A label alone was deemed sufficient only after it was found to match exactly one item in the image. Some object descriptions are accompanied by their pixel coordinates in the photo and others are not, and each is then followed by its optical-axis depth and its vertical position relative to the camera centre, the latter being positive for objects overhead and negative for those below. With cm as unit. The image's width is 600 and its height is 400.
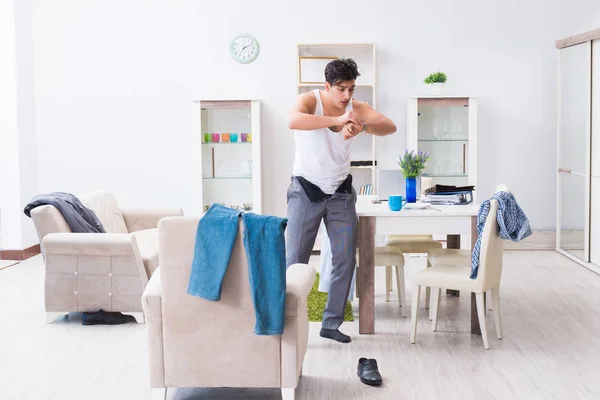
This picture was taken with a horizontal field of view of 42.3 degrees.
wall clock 711 +97
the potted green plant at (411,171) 460 -10
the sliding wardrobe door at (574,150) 629 +2
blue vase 466 -21
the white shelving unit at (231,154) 687 +1
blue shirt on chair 400 -35
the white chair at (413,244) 511 -60
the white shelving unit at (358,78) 698 +71
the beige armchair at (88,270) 458 -68
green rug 474 -97
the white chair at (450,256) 450 -61
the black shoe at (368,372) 350 -100
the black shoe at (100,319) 467 -98
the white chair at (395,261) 467 -64
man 401 -17
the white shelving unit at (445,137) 689 +14
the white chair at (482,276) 402 -65
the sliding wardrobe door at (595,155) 607 -2
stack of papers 461 -25
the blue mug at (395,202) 430 -27
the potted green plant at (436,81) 687 +64
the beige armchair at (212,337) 311 -74
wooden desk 425 -40
